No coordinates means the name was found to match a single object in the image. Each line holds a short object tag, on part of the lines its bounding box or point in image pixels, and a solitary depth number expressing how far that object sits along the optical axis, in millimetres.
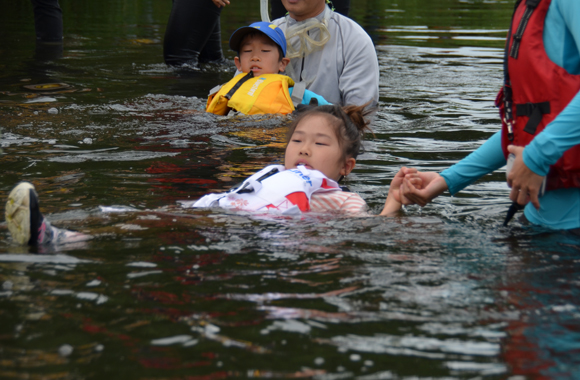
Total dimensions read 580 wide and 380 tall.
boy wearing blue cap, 12664
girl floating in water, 6121
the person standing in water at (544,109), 5762
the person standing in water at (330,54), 12859
